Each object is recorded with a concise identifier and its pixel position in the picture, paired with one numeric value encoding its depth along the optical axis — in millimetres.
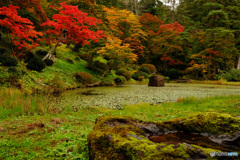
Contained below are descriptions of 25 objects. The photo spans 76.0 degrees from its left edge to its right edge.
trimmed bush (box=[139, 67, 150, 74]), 20250
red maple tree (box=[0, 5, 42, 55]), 7223
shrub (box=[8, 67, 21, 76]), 7161
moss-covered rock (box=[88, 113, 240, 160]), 1198
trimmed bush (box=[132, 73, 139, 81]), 18703
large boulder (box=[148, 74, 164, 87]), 13259
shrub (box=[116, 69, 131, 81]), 16562
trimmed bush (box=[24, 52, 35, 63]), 9583
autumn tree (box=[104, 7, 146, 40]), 19834
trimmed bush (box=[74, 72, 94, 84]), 11325
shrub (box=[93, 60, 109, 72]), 14391
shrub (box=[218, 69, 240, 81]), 16516
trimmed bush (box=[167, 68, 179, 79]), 21000
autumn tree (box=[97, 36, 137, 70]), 11945
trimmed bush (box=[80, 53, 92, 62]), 15827
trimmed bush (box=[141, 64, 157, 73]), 21666
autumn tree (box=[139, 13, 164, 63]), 24422
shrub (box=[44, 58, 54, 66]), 10559
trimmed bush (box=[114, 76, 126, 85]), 14906
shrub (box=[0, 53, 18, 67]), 7448
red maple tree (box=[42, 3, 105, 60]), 9156
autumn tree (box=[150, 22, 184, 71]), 20980
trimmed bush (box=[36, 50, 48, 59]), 10933
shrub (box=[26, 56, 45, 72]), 8914
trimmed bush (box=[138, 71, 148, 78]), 19141
